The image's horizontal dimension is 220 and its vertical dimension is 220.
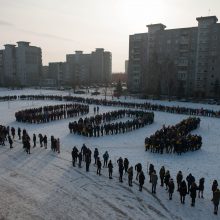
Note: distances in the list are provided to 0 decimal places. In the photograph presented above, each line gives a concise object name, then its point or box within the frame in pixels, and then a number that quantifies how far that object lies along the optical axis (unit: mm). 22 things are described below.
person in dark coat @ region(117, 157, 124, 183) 11761
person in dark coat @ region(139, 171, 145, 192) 10781
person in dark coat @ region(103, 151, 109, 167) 13457
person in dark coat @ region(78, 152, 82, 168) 13399
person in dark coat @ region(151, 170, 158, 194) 10608
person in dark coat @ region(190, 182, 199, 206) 9694
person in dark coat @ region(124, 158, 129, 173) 12424
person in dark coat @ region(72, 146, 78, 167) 13492
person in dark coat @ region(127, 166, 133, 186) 11263
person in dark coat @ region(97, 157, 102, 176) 12381
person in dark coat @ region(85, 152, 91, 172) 12814
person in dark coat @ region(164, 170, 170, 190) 10721
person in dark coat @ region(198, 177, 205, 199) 10181
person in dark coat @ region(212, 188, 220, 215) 9198
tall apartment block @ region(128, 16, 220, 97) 50833
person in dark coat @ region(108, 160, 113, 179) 12065
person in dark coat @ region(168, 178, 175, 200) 10088
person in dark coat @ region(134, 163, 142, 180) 11887
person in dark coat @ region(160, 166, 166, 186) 11203
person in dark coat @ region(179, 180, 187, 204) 9847
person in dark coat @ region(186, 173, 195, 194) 10397
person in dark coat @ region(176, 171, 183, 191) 10655
